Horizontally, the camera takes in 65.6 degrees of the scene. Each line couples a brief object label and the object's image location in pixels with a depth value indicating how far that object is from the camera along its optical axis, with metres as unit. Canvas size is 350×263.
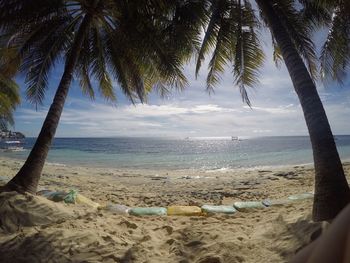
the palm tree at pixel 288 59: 3.88
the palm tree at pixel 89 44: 5.94
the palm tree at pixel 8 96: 15.19
